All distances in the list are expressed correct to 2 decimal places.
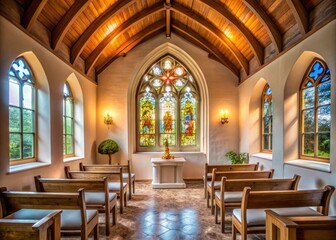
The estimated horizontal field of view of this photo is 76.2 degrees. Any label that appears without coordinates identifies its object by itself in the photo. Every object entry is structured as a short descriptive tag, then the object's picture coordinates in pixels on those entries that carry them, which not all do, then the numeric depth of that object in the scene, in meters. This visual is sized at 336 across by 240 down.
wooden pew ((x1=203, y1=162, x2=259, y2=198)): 4.29
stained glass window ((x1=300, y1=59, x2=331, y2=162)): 3.27
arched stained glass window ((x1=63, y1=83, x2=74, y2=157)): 4.83
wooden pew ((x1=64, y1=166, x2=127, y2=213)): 3.72
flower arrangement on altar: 5.76
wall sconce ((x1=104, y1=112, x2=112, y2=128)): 6.18
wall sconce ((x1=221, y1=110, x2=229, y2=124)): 6.30
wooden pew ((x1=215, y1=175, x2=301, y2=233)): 2.98
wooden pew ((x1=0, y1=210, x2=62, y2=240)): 1.51
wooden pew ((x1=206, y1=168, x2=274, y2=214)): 3.66
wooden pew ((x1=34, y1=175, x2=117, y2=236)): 2.95
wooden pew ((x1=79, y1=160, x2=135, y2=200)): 4.40
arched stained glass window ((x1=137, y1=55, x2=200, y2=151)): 6.82
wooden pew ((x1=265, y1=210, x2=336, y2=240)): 1.41
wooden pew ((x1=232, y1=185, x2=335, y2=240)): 2.37
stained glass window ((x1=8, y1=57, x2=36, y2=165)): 3.16
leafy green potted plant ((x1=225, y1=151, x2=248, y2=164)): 5.61
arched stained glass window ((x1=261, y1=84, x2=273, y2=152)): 4.99
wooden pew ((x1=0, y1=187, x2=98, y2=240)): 2.25
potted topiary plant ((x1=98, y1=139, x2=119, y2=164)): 5.80
